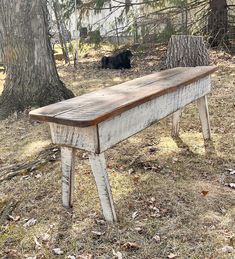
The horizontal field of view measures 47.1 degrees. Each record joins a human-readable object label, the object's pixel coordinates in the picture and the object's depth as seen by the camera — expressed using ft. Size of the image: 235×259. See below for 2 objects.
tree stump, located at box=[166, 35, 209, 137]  11.88
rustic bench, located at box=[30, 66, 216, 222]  5.57
